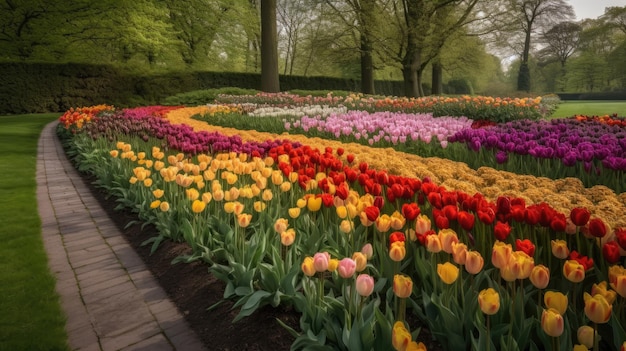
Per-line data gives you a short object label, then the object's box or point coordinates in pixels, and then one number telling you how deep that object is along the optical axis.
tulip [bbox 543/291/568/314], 1.60
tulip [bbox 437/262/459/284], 1.84
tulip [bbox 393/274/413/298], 1.83
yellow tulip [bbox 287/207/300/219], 3.06
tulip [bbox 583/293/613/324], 1.53
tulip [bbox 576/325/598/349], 1.52
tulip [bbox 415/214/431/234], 2.33
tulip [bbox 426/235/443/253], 2.14
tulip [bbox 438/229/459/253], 2.12
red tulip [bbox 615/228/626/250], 1.97
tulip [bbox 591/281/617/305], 1.72
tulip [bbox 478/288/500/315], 1.62
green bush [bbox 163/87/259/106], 20.67
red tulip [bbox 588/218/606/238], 2.14
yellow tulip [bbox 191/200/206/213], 3.28
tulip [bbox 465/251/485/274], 1.90
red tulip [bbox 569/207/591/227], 2.22
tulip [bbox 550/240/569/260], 2.05
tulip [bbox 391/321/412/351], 1.59
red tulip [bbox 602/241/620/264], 1.91
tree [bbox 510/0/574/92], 48.38
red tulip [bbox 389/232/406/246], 2.21
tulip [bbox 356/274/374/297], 1.88
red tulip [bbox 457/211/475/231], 2.36
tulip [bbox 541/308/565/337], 1.50
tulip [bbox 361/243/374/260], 2.32
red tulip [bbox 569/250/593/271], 1.87
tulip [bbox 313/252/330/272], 2.07
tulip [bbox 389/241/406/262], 2.09
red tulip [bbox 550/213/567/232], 2.25
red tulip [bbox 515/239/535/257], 1.86
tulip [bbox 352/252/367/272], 2.11
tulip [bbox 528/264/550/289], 1.74
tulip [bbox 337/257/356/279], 2.03
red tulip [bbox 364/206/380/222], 2.56
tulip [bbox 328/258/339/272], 2.17
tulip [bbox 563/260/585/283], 1.77
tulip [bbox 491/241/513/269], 1.81
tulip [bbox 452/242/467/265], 1.96
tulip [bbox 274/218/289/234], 2.65
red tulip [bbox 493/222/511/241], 2.18
